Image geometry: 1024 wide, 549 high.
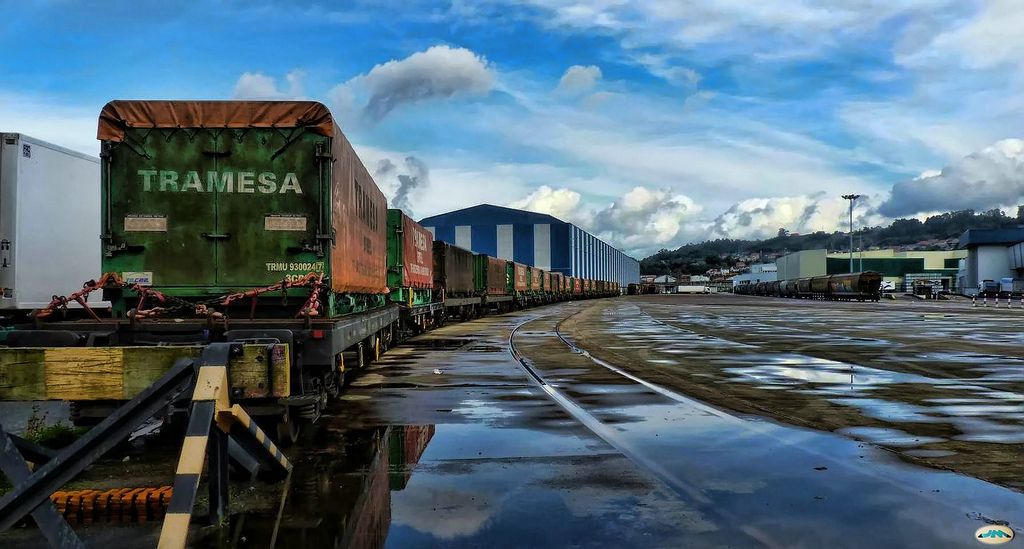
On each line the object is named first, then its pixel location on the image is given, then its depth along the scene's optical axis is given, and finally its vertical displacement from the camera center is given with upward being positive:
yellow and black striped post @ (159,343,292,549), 4.20 -0.98
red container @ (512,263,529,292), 50.59 +0.33
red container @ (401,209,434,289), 19.16 +0.86
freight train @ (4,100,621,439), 8.33 +0.86
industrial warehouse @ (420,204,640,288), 103.62 +6.79
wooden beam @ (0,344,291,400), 4.96 -0.57
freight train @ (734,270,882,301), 67.19 -0.90
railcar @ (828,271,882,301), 67.00 -0.72
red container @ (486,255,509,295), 41.00 +0.45
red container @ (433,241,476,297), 28.64 +0.63
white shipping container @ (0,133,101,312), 10.52 +1.05
